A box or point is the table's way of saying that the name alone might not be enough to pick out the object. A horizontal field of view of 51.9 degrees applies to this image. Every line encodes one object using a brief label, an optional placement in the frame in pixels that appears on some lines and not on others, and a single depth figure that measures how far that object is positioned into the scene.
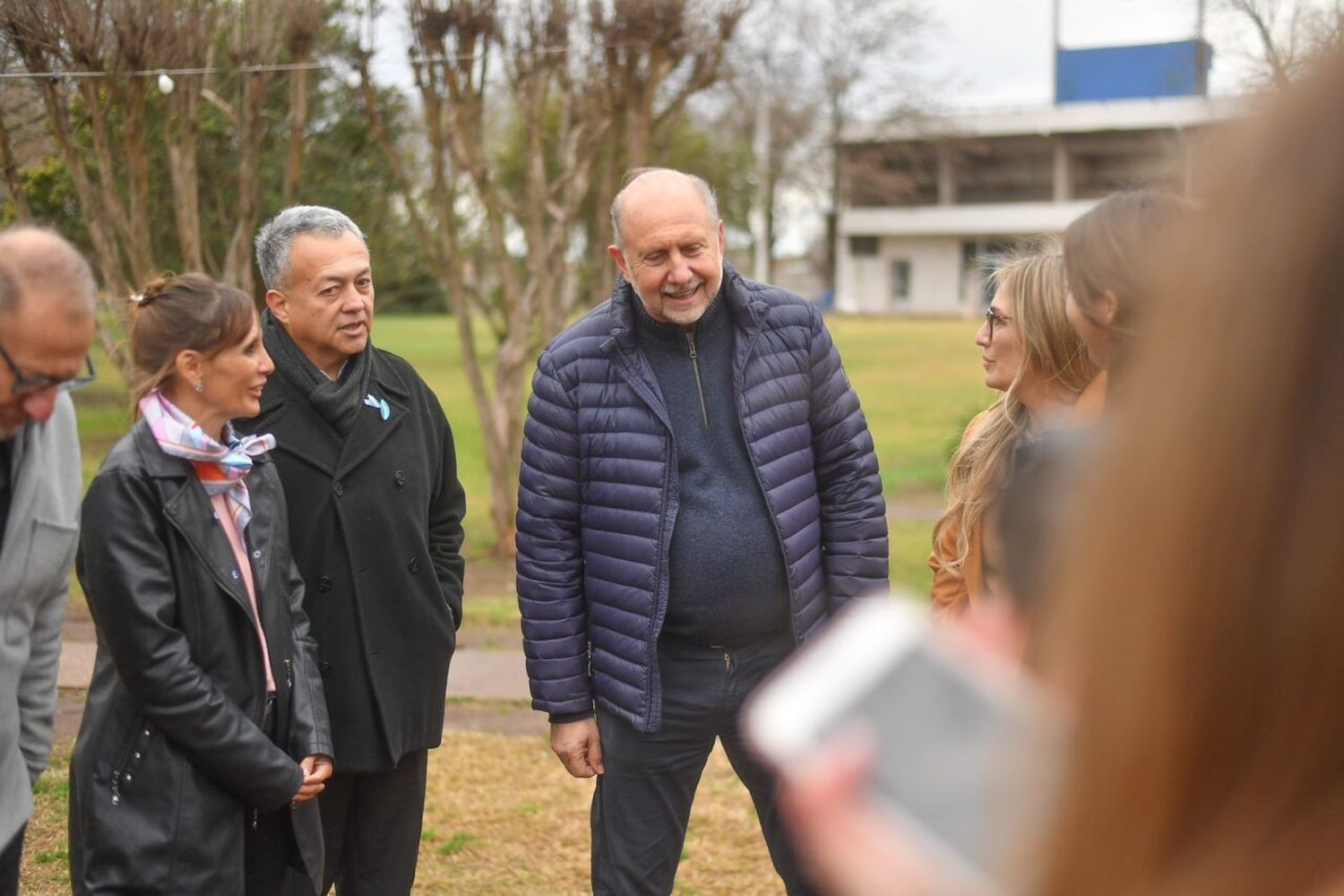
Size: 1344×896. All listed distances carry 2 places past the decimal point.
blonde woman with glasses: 3.38
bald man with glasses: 2.69
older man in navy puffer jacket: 3.73
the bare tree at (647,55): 10.04
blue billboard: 38.38
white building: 55.44
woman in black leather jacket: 3.11
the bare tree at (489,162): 9.62
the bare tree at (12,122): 7.77
